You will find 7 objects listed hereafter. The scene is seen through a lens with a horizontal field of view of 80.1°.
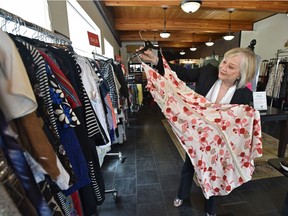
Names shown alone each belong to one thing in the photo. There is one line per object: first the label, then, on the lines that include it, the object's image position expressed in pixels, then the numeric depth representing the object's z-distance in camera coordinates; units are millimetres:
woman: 1315
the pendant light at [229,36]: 5445
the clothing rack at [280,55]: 4445
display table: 2264
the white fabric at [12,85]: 408
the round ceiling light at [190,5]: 3075
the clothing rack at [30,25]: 659
